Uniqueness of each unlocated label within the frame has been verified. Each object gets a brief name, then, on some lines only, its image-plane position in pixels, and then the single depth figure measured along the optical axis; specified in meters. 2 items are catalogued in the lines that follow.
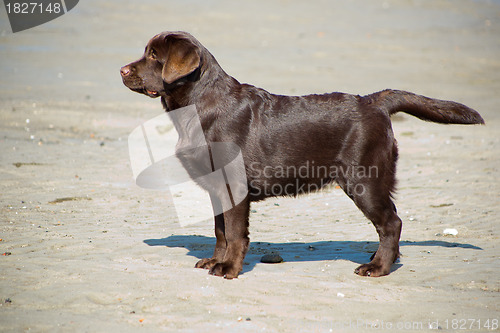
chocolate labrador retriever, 10.52
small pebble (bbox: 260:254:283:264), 11.44
